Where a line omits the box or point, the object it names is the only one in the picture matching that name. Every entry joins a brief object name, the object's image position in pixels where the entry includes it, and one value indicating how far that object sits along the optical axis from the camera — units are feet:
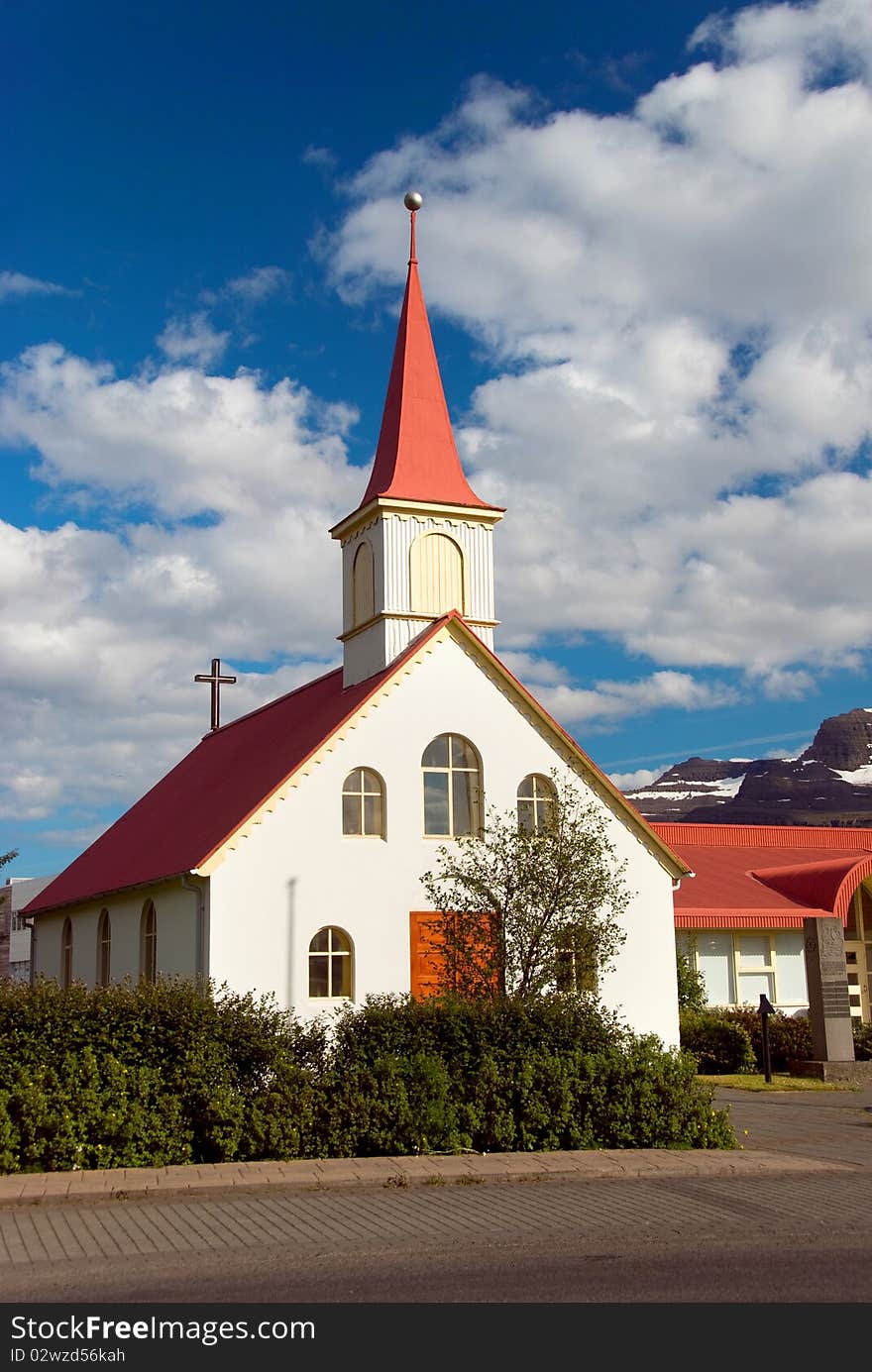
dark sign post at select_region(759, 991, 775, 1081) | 78.38
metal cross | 125.18
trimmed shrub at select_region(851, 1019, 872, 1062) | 95.71
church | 72.79
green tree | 64.13
